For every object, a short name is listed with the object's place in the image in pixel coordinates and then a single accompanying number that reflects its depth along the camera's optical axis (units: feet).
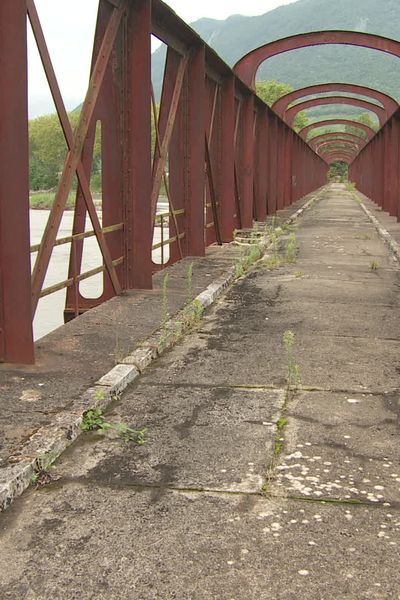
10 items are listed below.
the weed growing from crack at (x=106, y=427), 13.32
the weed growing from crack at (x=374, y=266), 37.59
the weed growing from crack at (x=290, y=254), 40.24
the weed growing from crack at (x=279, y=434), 12.69
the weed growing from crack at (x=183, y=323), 20.59
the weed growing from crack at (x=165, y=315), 21.68
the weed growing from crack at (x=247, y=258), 34.81
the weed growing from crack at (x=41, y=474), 11.35
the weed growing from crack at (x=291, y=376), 16.43
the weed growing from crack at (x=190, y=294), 26.48
